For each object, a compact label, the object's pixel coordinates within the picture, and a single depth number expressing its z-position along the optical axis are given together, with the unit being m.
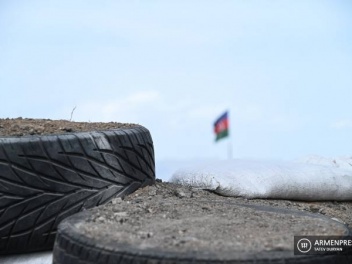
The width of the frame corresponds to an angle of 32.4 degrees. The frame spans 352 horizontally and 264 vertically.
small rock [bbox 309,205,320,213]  4.07
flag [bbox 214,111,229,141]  6.41
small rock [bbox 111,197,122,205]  2.68
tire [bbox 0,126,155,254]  2.81
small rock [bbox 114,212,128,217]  2.31
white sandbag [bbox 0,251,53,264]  2.92
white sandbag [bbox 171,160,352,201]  4.12
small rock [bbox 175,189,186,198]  3.56
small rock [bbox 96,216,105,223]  2.21
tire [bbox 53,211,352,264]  1.76
